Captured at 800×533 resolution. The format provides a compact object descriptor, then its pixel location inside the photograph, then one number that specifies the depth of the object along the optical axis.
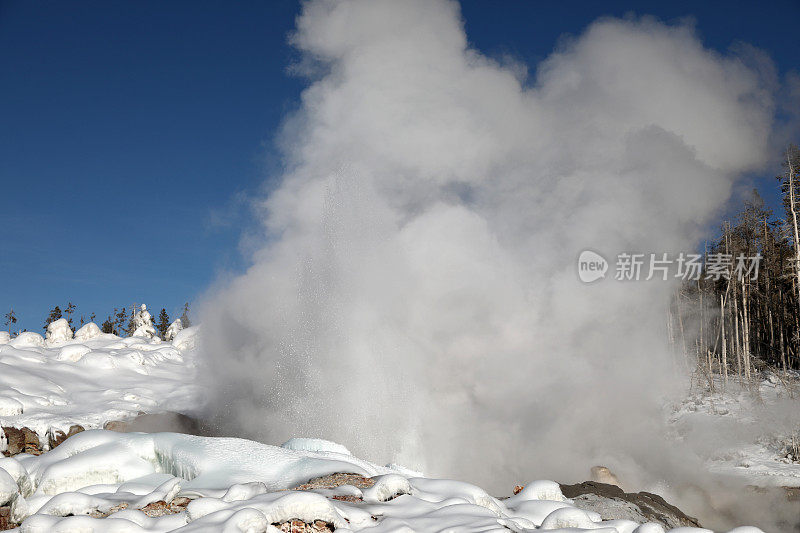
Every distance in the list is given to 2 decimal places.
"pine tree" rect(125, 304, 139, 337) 56.50
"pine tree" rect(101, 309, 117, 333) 61.09
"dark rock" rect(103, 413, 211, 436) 19.48
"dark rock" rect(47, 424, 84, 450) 16.98
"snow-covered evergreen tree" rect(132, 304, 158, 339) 54.50
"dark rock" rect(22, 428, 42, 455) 16.23
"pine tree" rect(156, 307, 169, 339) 67.12
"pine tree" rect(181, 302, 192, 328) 67.49
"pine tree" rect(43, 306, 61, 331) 59.53
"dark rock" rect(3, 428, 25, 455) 15.97
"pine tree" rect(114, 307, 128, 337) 61.60
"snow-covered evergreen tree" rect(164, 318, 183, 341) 47.69
